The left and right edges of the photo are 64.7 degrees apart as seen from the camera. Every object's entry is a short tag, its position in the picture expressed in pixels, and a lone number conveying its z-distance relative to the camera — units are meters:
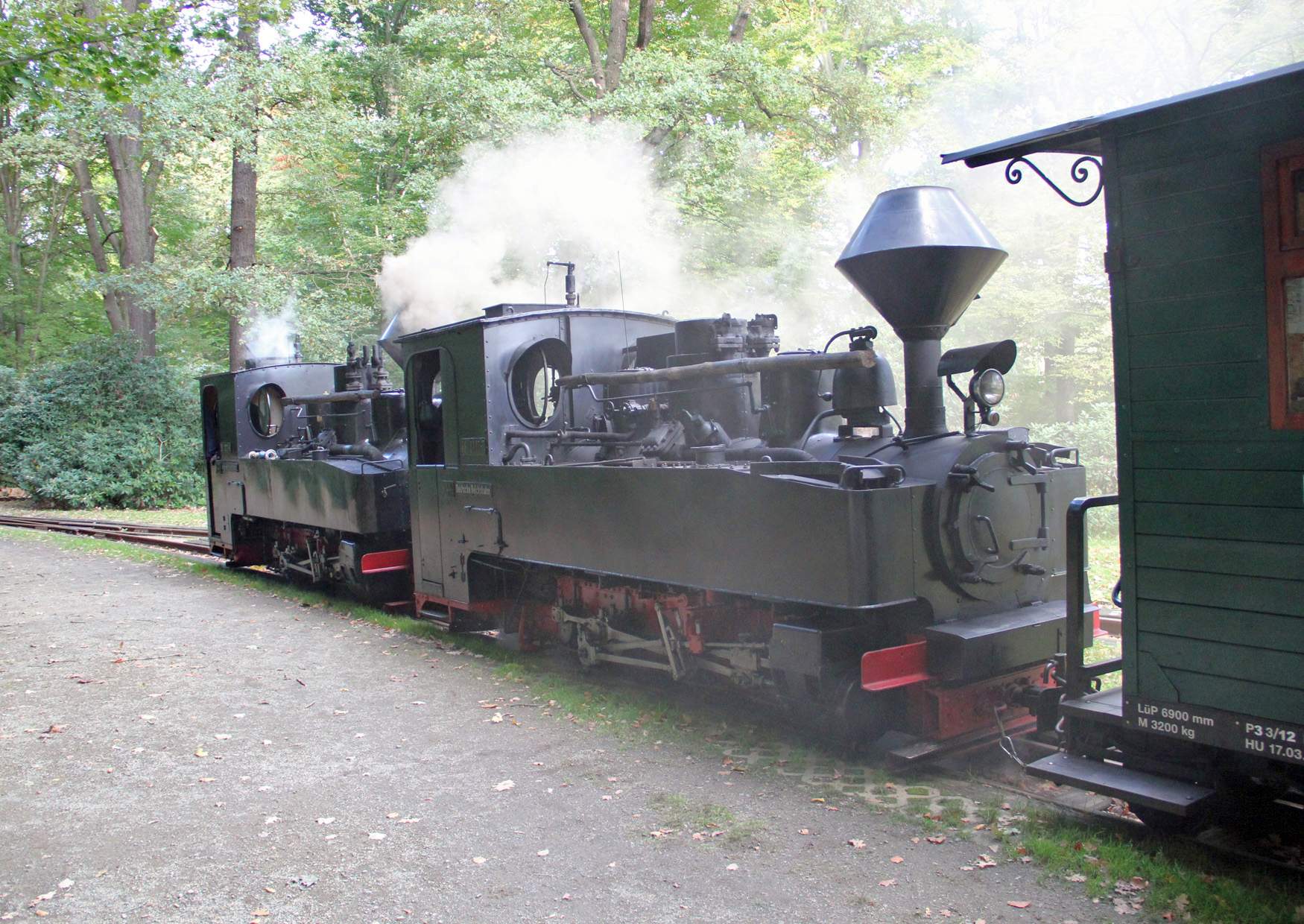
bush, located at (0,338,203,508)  22.42
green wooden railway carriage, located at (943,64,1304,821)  3.37
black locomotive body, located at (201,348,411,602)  10.22
